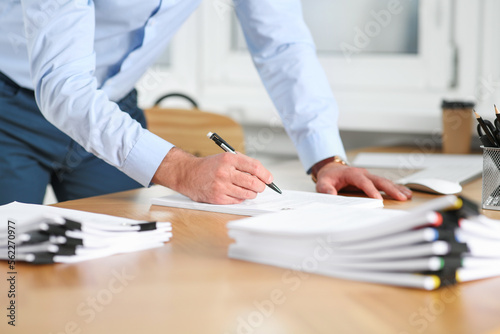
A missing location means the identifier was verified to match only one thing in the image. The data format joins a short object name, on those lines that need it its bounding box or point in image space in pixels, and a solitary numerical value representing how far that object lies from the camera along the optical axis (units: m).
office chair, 2.36
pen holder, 1.57
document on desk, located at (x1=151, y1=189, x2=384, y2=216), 1.54
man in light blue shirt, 1.63
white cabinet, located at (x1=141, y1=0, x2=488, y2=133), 2.46
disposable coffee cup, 2.24
